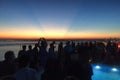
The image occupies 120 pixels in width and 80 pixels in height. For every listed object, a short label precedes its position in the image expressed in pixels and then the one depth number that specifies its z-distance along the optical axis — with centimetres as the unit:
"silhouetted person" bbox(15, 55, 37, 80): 173
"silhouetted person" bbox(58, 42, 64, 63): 468
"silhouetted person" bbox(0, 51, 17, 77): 198
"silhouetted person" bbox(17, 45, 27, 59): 366
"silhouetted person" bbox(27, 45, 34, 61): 380
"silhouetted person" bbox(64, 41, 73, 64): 471
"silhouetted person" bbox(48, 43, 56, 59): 407
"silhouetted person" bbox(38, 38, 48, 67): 402
